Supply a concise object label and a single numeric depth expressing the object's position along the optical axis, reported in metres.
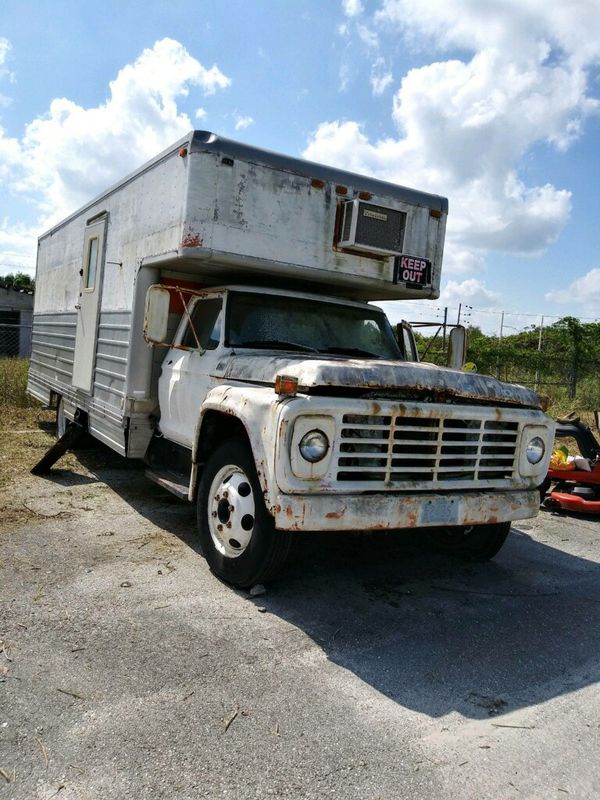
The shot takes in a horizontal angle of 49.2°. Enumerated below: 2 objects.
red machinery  6.79
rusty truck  3.88
